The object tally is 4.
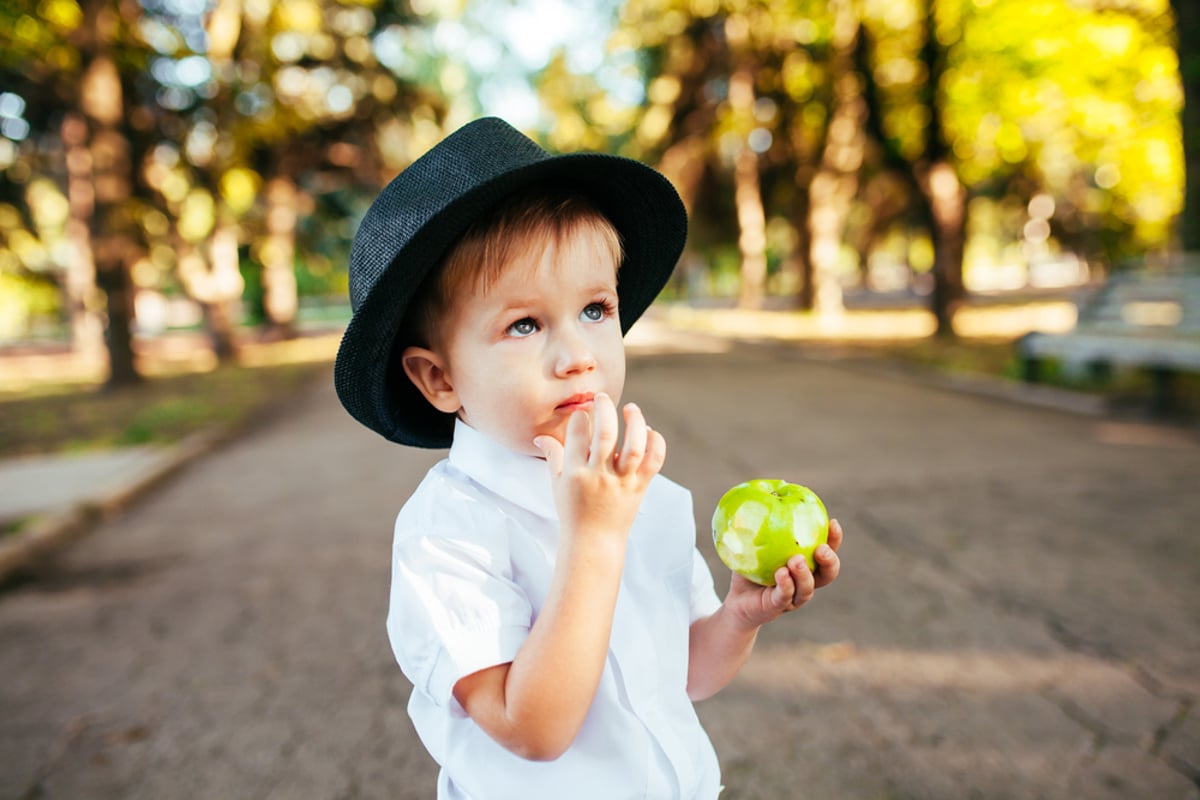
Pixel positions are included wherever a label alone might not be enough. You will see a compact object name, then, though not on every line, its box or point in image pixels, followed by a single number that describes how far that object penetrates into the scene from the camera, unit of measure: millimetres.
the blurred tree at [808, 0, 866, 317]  18297
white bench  7422
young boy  1118
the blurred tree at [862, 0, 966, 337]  13430
